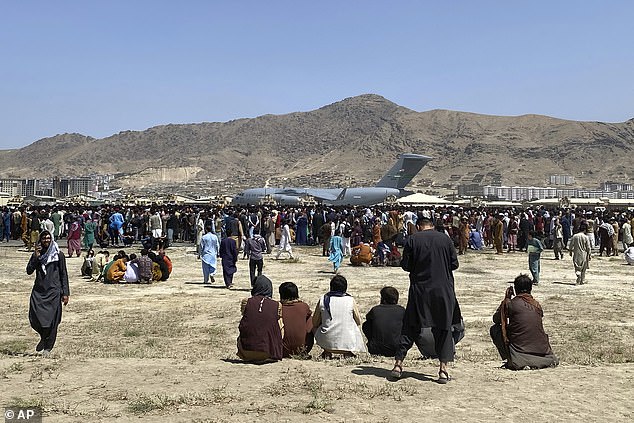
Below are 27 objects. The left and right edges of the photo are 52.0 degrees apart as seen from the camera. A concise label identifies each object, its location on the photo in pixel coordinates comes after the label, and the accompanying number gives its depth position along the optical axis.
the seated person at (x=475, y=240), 24.25
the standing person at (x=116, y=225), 23.56
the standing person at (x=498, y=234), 22.50
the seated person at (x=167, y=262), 15.35
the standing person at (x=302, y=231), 26.36
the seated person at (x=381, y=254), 18.36
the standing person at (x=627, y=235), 23.48
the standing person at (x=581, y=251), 14.48
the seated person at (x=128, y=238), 24.56
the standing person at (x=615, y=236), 22.66
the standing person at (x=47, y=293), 7.66
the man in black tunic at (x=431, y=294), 5.99
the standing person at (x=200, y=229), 21.41
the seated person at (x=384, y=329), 7.57
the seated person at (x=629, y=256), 19.41
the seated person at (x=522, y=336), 6.77
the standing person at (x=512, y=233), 23.69
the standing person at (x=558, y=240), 21.17
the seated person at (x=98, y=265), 15.45
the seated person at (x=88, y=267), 15.83
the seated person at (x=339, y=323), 7.40
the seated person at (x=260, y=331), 6.95
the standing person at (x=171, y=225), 24.80
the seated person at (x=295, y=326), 7.43
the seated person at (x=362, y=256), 18.31
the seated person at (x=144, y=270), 14.73
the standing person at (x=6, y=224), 25.55
